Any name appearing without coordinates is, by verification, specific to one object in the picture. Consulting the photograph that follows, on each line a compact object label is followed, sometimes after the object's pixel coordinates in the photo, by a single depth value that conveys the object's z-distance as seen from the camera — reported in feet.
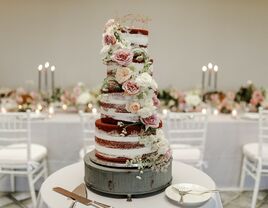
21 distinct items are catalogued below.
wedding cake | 5.96
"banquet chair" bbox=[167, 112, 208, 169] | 11.36
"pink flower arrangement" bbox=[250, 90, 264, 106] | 13.53
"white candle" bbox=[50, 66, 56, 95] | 15.52
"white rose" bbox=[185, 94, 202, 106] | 13.23
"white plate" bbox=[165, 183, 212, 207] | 6.00
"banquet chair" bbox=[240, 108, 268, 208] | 11.19
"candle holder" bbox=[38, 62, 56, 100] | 15.56
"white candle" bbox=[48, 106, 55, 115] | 13.18
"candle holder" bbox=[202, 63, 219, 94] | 15.93
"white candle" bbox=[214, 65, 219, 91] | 15.59
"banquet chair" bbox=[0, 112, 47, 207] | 10.80
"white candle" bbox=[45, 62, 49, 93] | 15.63
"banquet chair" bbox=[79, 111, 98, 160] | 10.97
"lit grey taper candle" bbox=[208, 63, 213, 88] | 15.81
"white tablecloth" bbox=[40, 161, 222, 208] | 6.07
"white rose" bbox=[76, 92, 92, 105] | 13.20
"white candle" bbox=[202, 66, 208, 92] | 15.81
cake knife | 5.72
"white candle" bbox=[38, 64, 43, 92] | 15.18
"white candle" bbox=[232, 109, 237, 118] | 13.25
